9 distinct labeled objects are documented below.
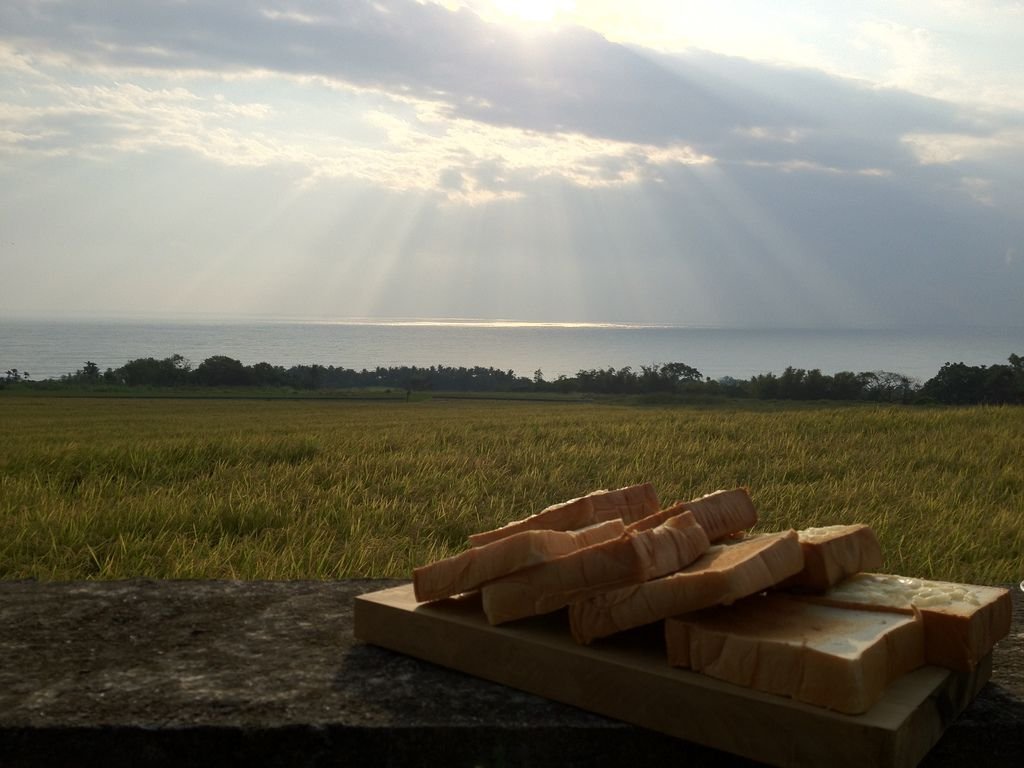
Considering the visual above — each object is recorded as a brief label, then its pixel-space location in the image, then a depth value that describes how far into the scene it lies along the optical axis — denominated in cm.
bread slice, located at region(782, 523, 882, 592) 49
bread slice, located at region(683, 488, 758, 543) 52
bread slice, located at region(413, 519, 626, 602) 44
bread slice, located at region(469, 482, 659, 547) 52
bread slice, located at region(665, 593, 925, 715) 37
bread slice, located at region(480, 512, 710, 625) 43
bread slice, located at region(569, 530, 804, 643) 41
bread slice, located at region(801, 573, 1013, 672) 44
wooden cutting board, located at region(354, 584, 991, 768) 37
